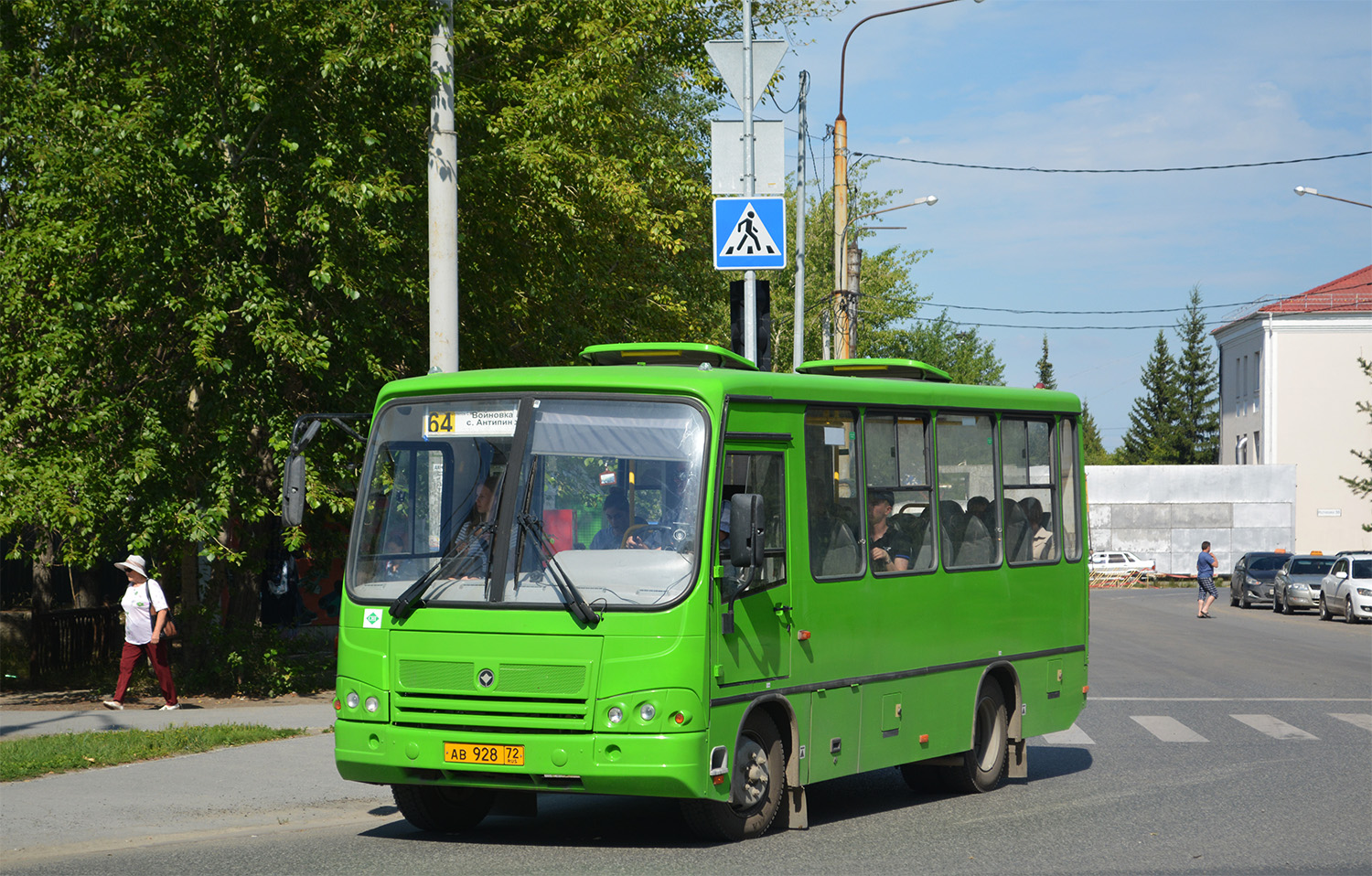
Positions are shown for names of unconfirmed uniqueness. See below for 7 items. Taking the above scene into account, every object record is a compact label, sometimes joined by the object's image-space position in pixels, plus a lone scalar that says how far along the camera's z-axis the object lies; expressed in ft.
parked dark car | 150.71
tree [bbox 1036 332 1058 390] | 463.42
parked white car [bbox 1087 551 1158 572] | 208.44
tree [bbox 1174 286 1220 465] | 363.15
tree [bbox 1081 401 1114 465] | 442.50
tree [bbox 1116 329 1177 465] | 367.45
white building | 228.43
